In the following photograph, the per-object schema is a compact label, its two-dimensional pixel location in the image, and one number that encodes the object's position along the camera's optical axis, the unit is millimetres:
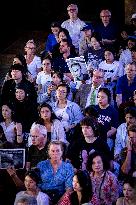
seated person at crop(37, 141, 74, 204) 12184
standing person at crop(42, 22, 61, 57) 17966
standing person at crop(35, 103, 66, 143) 13676
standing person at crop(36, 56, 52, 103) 16025
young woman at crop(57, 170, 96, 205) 11302
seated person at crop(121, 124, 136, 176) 12366
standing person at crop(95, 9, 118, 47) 18256
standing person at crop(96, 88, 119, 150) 13775
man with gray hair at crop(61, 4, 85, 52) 18451
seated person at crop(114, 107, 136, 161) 13190
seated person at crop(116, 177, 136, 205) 10861
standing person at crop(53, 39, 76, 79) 16778
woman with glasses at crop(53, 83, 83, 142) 14455
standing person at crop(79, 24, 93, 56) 17508
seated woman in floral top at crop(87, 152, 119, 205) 11646
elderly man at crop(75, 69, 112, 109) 14851
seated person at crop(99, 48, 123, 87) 15947
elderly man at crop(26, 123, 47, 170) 12995
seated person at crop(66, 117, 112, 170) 12625
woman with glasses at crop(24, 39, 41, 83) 17223
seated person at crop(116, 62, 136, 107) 15139
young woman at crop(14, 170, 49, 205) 11574
